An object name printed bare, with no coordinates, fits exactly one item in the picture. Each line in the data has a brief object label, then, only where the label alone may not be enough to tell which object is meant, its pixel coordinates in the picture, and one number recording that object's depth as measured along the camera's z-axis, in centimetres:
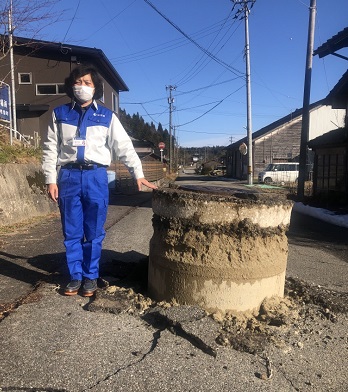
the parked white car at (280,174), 3088
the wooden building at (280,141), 3847
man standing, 324
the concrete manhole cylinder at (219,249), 291
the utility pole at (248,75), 2544
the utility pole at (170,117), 5651
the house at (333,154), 1320
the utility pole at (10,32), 835
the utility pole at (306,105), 1509
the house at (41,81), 2141
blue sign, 998
